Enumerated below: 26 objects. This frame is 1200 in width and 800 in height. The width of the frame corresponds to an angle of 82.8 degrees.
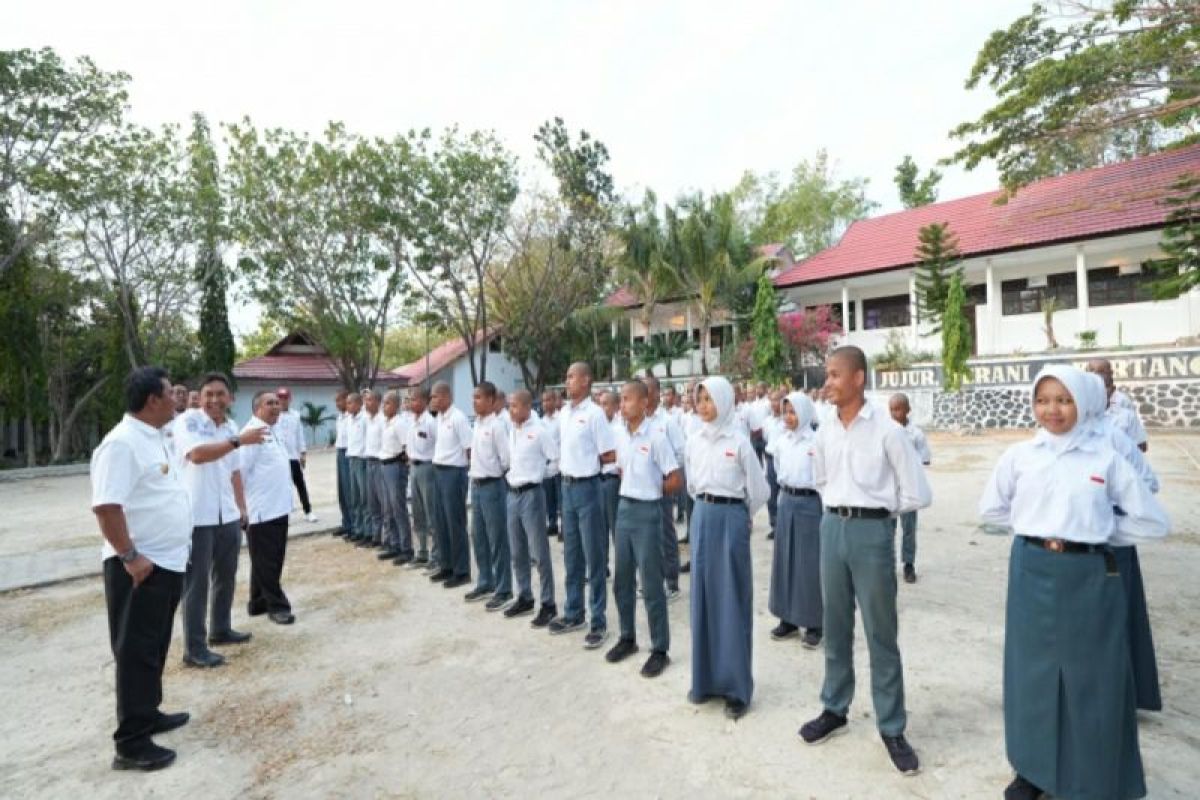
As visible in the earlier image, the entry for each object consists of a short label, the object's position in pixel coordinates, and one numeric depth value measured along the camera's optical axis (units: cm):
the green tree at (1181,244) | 1361
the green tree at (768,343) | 2220
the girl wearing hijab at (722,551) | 370
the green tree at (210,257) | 1989
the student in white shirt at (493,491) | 578
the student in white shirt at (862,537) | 314
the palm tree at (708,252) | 2431
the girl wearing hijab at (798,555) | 468
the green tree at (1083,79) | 1002
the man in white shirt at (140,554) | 331
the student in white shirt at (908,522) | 580
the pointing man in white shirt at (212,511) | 461
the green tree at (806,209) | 4125
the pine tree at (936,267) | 2092
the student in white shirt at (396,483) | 745
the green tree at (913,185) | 3819
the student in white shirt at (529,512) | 533
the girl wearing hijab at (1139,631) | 336
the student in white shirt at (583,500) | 490
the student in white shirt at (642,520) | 423
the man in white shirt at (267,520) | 550
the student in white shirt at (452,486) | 645
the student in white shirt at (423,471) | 666
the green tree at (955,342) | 1836
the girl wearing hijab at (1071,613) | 262
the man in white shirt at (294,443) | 890
